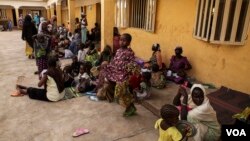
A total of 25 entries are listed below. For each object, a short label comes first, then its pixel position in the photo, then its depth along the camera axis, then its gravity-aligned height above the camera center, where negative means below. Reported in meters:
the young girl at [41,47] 5.49 -0.53
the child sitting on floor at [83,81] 4.80 -1.22
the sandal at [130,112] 3.79 -1.46
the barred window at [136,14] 6.50 +0.50
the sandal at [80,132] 3.25 -1.59
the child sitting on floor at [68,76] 5.11 -1.19
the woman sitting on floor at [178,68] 5.17 -0.92
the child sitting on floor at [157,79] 4.82 -1.12
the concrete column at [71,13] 11.09 +0.71
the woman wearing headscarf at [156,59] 5.52 -0.77
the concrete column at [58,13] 16.88 +1.06
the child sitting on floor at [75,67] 5.51 -1.01
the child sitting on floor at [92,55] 6.22 -0.80
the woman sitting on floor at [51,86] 4.19 -1.19
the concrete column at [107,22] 5.75 +0.16
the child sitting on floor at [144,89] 4.31 -1.20
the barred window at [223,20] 3.97 +0.20
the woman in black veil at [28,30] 7.32 -0.14
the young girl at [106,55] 5.52 -0.69
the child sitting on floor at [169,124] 2.01 -0.92
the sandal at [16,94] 4.62 -1.46
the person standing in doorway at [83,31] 9.20 -0.16
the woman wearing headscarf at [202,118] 2.50 -1.02
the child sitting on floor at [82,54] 6.66 -0.83
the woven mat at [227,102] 3.48 -1.23
